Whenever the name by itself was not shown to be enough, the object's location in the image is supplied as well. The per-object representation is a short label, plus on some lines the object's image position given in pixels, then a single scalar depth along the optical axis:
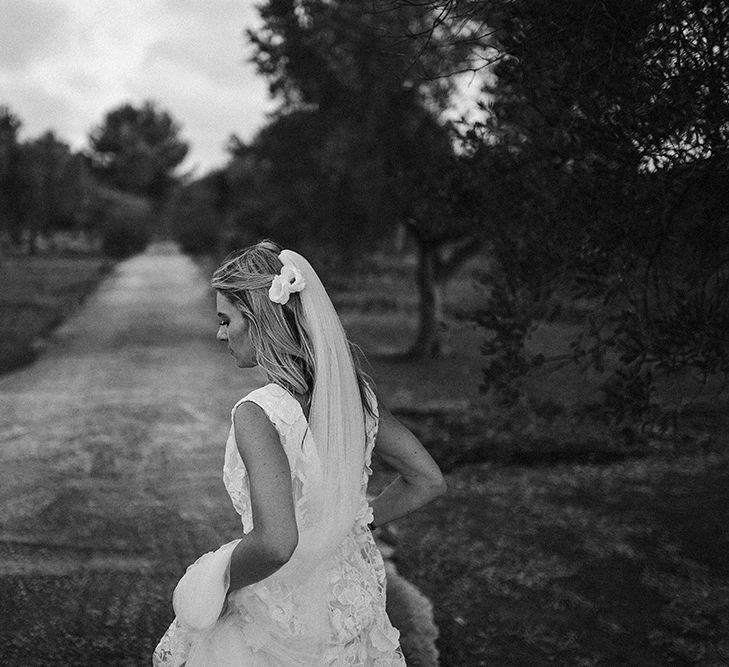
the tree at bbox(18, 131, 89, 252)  35.62
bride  2.13
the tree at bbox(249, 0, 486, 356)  12.80
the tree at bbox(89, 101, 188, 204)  83.88
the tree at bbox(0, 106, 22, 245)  33.69
